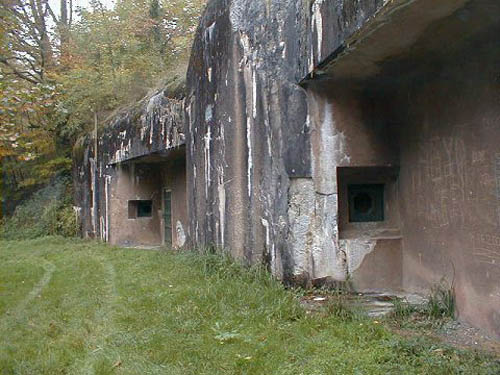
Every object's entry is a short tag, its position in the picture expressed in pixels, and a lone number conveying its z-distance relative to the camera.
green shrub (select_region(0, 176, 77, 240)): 13.86
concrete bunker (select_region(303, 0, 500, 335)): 3.68
